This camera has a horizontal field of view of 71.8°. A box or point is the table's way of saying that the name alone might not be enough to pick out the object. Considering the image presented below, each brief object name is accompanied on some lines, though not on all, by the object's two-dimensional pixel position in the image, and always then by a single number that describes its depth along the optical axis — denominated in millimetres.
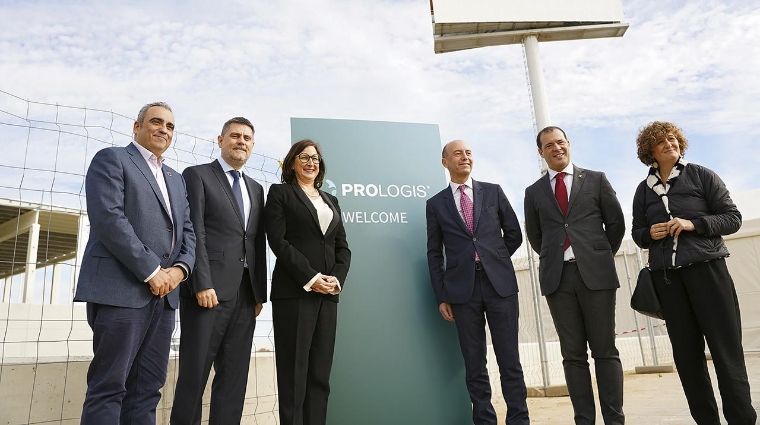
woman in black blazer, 2484
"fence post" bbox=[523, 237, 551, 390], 4602
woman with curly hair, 2314
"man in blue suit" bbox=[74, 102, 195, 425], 1887
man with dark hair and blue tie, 2277
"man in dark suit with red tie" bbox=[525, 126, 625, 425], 2521
